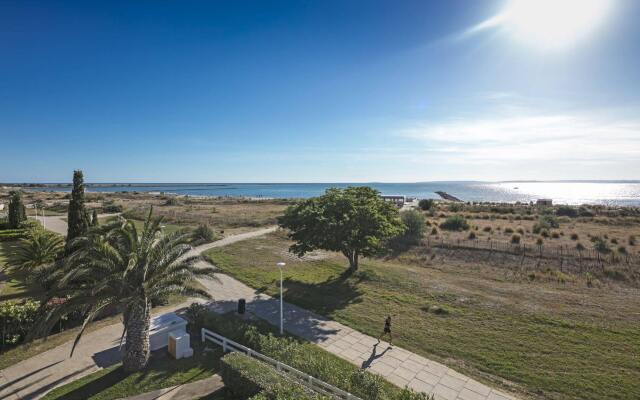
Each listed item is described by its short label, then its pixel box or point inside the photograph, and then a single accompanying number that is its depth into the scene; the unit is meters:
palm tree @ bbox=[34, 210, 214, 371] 10.95
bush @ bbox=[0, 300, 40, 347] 13.73
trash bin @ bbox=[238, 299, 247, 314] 16.97
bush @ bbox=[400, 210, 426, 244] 32.25
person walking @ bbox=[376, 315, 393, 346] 13.62
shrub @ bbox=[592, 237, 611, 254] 27.33
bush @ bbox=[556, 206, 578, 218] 54.41
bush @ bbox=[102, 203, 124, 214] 60.79
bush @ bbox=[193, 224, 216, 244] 35.25
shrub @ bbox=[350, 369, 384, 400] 8.82
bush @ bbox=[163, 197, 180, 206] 77.99
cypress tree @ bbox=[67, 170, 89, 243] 20.33
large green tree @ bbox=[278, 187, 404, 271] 20.86
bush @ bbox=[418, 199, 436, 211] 61.54
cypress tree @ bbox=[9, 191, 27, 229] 34.17
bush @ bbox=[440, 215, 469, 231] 38.27
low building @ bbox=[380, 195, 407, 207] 77.74
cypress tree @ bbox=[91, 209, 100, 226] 24.98
